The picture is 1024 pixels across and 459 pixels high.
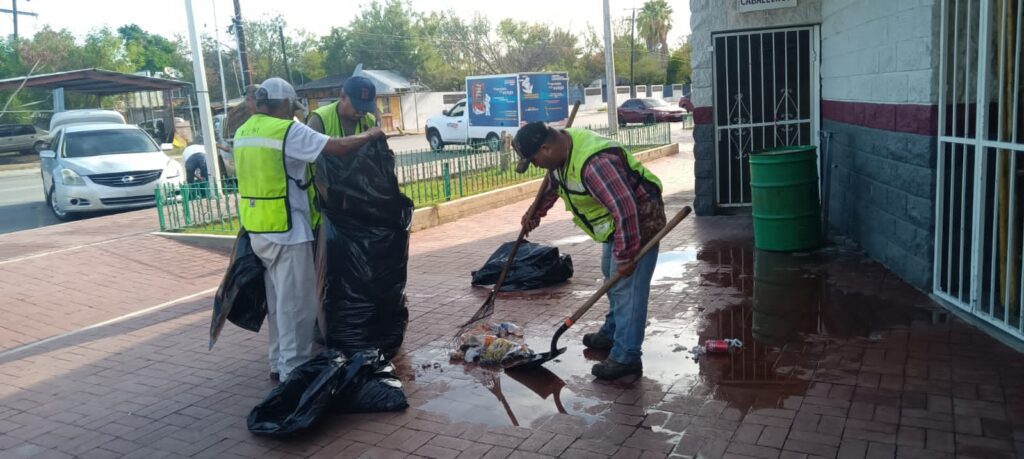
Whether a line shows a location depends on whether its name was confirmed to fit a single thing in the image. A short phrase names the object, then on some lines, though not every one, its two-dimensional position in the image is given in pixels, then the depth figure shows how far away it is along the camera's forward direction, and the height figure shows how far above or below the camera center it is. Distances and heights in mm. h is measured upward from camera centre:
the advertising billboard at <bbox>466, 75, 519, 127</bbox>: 21391 +288
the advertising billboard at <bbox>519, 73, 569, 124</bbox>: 21125 +331
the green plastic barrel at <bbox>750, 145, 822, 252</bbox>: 6988 -965
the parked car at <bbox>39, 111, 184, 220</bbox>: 13031 -514
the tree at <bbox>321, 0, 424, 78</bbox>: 57562 +5879
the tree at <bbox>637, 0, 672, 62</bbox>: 62281 +6012
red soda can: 4781 -1523
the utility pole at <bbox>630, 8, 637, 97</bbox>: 46531 +3449
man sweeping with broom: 4113 -550
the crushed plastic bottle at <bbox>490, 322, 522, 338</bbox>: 5484 -1529
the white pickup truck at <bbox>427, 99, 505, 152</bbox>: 23031 -493
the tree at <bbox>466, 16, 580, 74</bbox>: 52938 +4188
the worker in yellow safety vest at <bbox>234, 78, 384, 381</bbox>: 4523 -421
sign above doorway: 8586 +955
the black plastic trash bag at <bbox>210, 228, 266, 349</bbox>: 4719 -985
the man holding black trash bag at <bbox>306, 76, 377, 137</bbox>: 5188 +66
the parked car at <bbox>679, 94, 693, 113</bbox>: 35775 -244
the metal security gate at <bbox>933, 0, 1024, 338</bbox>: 4625 -541
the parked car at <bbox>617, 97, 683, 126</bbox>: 33438 -479
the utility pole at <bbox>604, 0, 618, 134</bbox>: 22234 +854
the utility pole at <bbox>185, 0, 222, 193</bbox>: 12055 +287
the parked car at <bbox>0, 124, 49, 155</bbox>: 29812 +238
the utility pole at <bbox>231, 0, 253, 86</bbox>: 20438 +2356
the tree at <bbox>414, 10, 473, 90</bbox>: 54094 +4557
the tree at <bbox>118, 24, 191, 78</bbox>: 57281 +6390
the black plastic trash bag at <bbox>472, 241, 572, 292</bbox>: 6754 -1383
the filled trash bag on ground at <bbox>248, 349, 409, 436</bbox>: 3988 -1427
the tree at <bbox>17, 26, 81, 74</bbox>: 41969 +4961
